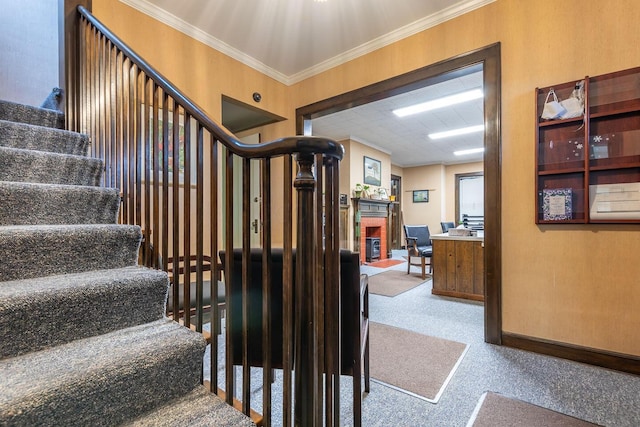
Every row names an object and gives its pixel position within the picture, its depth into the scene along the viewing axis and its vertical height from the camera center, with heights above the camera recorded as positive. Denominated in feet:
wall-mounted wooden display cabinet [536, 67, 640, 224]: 6.23 +1.32
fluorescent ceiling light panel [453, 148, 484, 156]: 24.11 +5.45
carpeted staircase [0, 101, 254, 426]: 2.71 -1.33
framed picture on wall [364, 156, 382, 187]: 22.63 +3.60
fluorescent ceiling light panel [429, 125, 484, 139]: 18.45 +5.55
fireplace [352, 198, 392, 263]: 21.52 -0.98
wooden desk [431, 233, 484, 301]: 11.94 -2.25
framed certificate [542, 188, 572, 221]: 6.85 +0.23
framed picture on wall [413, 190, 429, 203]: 29.99 +1.97
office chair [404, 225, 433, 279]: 15.98 -1.72
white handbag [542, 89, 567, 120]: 6.88 +2.55
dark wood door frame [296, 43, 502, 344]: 7.66 +0.89
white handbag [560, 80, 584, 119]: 6.67 +2.60
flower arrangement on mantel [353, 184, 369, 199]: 21.11 +1.80
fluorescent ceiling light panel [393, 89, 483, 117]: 13.48 +5.68
